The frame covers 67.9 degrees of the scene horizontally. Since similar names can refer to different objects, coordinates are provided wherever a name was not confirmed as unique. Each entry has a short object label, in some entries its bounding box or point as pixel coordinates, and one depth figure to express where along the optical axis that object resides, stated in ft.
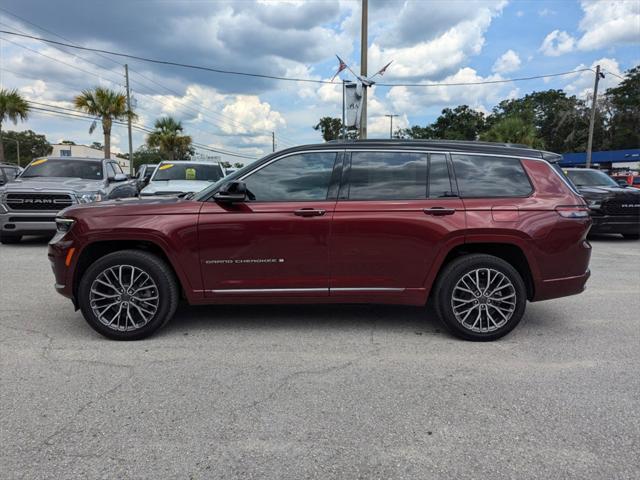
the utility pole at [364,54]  55.26
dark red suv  13.71
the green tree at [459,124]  235.61
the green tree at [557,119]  198.29
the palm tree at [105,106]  102.94
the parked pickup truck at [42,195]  30.12
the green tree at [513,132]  111.65
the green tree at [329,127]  240.12
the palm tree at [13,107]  99.50
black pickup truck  34.47
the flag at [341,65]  56.53
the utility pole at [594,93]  92.23
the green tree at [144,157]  284.24
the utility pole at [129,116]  107.45
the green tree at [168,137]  143.74
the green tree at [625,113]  183.42
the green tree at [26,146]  299.17
